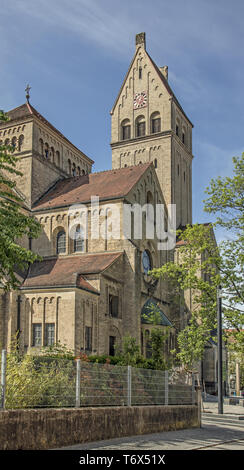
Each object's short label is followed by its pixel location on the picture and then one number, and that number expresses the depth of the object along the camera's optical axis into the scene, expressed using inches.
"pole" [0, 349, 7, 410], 382.3
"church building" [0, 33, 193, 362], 1250.6
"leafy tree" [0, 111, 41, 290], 540.9
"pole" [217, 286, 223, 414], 956.6
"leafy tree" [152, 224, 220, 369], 1021.2
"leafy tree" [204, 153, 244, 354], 972.1
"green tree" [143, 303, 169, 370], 773.3
